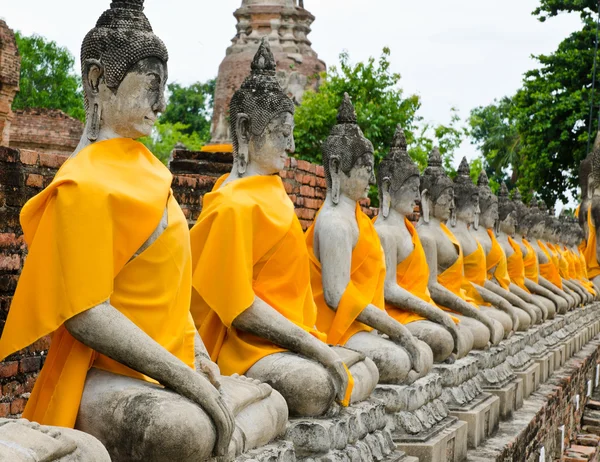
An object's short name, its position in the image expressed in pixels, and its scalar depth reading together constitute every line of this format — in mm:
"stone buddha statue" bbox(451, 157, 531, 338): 9070
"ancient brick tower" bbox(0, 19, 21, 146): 13992
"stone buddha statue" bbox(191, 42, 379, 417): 4375
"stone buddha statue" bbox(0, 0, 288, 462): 3152
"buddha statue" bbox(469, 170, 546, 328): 9977
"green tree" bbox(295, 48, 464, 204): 14995
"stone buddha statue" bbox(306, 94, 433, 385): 5453
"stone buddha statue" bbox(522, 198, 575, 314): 13814
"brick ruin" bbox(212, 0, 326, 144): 27062
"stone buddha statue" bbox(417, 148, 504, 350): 7785
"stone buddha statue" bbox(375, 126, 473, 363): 6609
